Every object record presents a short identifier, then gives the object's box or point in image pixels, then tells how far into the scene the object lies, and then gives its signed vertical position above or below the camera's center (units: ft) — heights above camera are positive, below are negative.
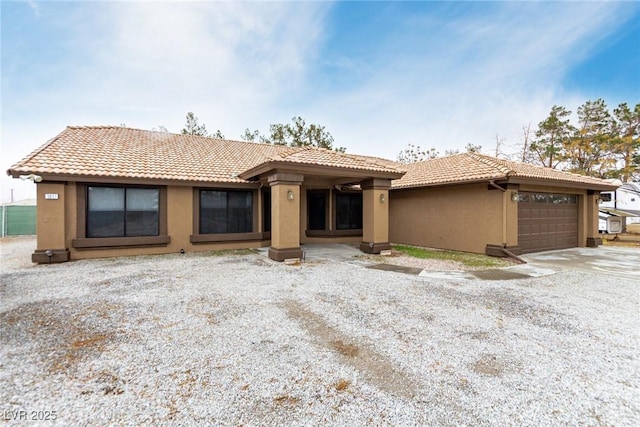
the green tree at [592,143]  85.61 +20.43
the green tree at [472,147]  111.06 +25.14
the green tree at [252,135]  100.37 +26.17
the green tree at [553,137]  88.07 +23.37
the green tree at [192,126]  94.07 +27.44
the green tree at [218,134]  96.48 +25.51
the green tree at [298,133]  94.02 +25.36
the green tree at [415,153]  118.77 +24.20
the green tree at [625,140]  84.43 +20.42
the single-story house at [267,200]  29.37 +1.45
